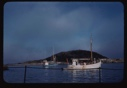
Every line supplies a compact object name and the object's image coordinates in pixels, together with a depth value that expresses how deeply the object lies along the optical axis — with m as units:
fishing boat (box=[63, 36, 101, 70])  37.94
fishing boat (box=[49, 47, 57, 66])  55.69
